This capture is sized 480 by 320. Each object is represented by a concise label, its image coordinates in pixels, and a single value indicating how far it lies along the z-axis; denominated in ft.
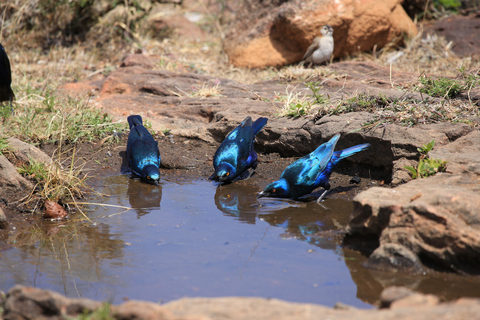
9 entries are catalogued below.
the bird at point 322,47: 63.79
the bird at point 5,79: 43.86
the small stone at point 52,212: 29.94
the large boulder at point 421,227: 21.06
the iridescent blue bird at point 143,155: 36.29
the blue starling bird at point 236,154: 36.63
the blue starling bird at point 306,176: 32.48
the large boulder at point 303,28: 67.26
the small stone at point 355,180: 36.35
